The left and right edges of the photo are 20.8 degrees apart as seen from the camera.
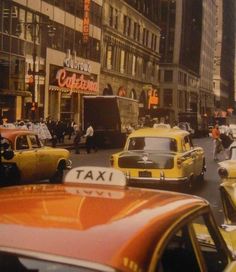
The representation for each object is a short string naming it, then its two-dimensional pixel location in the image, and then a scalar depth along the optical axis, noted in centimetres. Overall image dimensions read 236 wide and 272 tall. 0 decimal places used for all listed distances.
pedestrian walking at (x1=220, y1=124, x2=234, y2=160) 1628
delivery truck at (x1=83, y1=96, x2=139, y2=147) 3916
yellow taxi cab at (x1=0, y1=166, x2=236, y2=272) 273
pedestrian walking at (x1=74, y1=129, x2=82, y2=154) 3250
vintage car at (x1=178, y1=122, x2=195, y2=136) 5573
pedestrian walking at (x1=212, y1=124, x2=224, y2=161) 3002
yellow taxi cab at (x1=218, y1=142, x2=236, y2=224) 971
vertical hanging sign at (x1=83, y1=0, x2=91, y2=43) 5328
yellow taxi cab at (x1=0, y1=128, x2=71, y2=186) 1518
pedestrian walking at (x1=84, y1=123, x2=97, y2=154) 3394
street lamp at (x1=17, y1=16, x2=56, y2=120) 3876
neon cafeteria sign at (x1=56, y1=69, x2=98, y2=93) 4778
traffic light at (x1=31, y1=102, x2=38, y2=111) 3830
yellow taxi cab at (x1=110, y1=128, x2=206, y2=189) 1546
